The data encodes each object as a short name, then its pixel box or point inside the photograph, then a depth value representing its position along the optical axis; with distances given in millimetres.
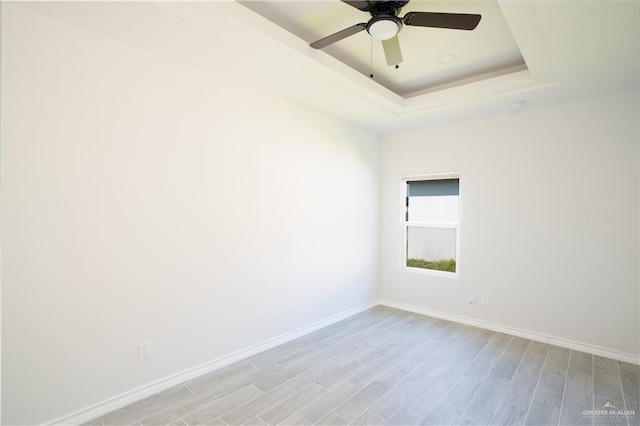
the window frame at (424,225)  4234
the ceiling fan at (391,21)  1934
